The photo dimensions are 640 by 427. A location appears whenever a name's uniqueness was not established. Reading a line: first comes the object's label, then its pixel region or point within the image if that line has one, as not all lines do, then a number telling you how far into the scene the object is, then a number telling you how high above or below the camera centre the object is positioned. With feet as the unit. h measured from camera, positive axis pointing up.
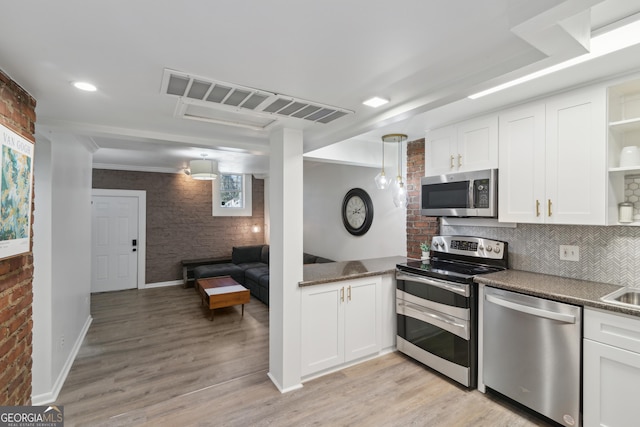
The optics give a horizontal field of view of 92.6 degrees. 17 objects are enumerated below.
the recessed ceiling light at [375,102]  6.72 +2.56
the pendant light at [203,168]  15.39 +2.34
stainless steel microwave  8.75 +0.68
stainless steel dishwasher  6.48 -3.14
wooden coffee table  14.14 -3.80
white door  19.06 -1.89
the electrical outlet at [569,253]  8.00 -0.95
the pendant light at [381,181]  11.29 +1.27
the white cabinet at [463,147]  8.82 +2.15
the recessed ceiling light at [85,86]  5.83 +2.47
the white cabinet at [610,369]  5.74 -2.96
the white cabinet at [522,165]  7.81 +1.39
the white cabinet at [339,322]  9.01 -3.35
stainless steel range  8.33 -2.59
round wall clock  15.04 +0.21
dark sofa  17.26 -3.48
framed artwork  5.16 +0.37
